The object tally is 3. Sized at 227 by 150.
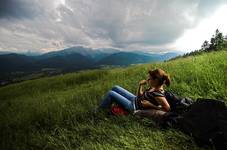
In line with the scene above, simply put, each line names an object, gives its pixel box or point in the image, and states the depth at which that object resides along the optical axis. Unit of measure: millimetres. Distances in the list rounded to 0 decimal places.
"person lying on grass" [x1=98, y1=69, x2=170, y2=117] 2204
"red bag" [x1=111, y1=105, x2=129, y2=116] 2553
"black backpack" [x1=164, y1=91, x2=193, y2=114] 2120
